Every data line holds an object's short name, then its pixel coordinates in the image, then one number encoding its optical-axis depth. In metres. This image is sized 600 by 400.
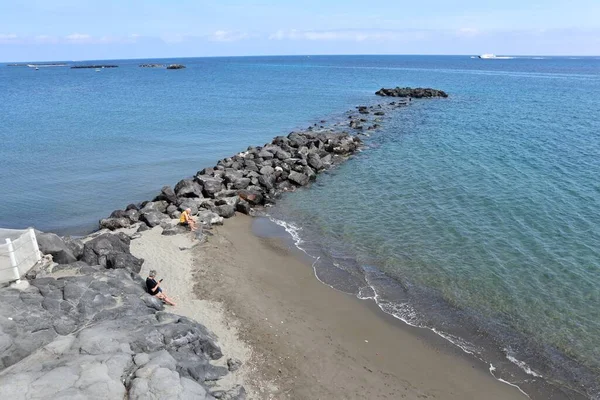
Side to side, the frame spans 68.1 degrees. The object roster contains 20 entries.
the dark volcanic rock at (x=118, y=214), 25.68
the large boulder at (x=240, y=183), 30.69
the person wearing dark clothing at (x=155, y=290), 16.45
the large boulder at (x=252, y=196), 28.88
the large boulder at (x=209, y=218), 25.00
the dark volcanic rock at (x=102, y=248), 18.70
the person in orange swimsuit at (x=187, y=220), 23.72
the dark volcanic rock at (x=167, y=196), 27.50
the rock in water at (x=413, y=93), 83.94
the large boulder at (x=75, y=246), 18.94
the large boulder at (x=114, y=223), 24.33
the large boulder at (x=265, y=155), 37.09
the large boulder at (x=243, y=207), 27.52
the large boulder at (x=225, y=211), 26.55
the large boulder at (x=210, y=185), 29.38
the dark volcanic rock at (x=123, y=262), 18.51
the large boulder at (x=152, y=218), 24.31
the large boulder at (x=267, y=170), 33.12
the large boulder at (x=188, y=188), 28.81
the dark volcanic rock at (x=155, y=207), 26.00
